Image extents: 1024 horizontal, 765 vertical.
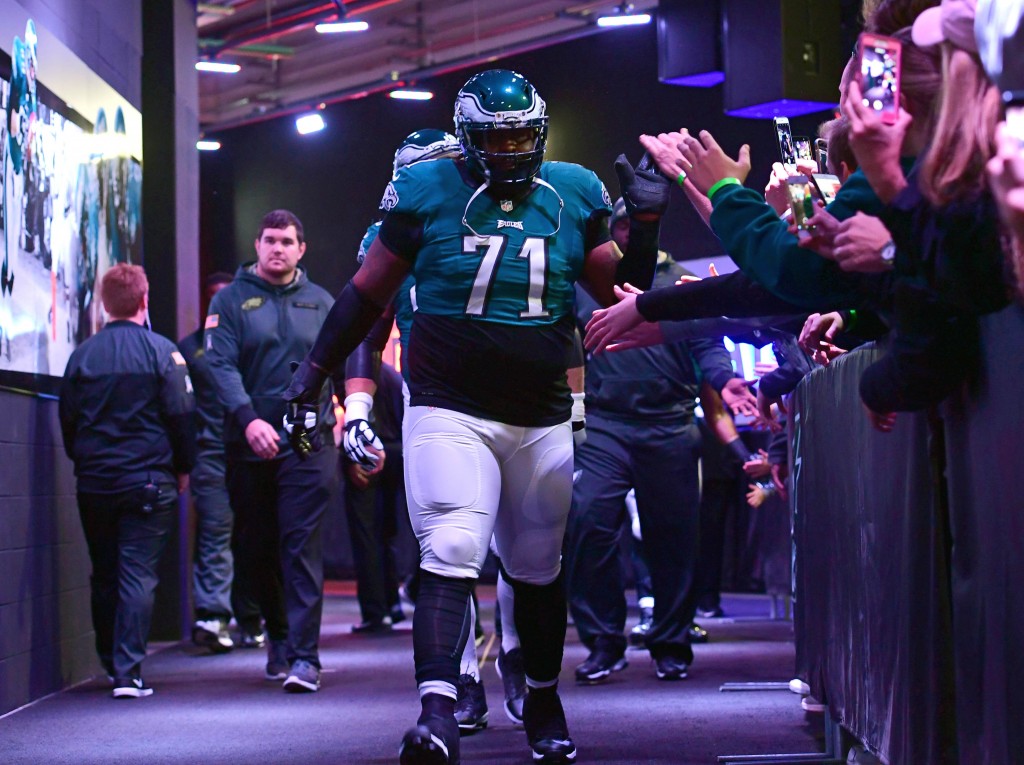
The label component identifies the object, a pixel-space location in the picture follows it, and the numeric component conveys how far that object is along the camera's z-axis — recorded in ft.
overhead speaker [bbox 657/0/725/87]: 32.35
